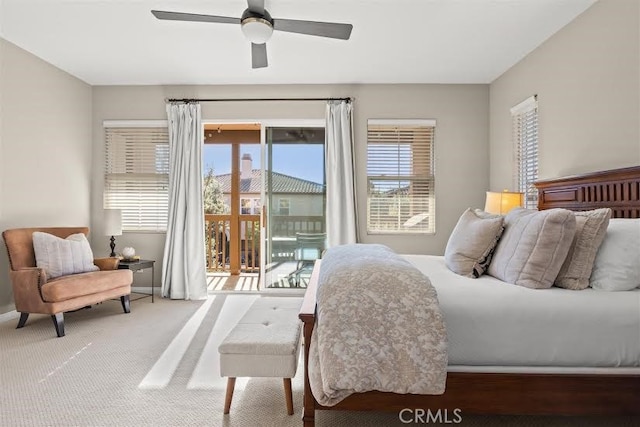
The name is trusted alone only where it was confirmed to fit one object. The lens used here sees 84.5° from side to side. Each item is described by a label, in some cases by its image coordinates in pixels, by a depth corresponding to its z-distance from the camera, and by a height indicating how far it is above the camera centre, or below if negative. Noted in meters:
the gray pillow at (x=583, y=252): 1.84 -0.21
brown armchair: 3.08 -0.66
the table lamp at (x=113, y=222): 4.14 -0.09
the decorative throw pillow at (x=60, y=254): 3.33 -0.39
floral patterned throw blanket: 1.47 -0.54
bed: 1.55 -0.78
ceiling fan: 2.38 +1.32
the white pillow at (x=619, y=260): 1.78 -0.25
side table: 3.93 -0.58
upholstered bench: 1.84 -0.74
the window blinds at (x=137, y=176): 4.73 +0.51
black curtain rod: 4.55 +1.49
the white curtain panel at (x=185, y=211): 4.46 +0.04
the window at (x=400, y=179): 4.61 +0.45
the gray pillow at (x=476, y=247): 2.19 -0.22
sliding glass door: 4.64 +0.27
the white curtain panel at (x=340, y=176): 4.47 +0.48
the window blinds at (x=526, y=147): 3.63 +0.71
